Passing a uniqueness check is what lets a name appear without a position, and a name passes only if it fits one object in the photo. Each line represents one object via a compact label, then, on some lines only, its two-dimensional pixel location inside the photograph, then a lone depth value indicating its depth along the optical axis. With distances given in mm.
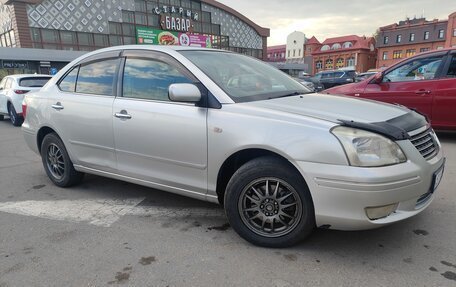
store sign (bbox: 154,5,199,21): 39906
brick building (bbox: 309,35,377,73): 72000
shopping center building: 30875
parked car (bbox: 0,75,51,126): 10384
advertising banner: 38312
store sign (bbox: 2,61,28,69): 27641
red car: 6176
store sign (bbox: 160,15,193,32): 40469
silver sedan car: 2525
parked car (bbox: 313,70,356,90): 23594
